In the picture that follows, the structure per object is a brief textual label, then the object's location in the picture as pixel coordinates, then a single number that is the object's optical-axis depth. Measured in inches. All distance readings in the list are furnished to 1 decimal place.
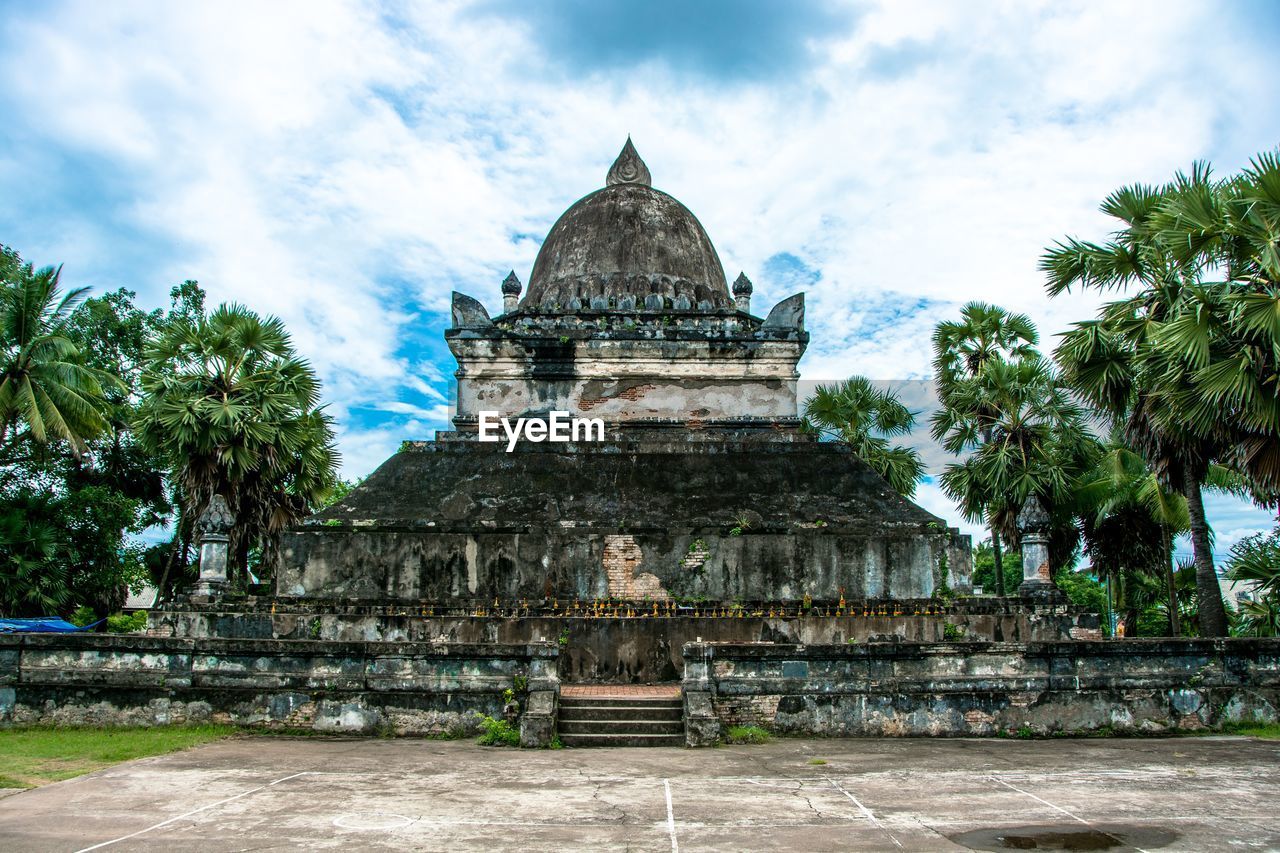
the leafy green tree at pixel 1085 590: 1696.6
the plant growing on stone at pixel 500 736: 446.9
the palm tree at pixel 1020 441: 870.4
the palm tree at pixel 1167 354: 500.1
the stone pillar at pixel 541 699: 440.5
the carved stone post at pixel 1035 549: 644.1
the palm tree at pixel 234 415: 767.1
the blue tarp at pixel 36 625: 746.2
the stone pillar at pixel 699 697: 444.8
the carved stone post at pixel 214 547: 657.0
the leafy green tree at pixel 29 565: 871.7
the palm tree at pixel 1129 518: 776.3
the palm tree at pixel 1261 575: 650.2
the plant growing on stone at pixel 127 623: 830.3
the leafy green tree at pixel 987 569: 1932.8
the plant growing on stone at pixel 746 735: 453.1
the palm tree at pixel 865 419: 1101.7
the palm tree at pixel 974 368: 924.6
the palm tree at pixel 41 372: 831.1
